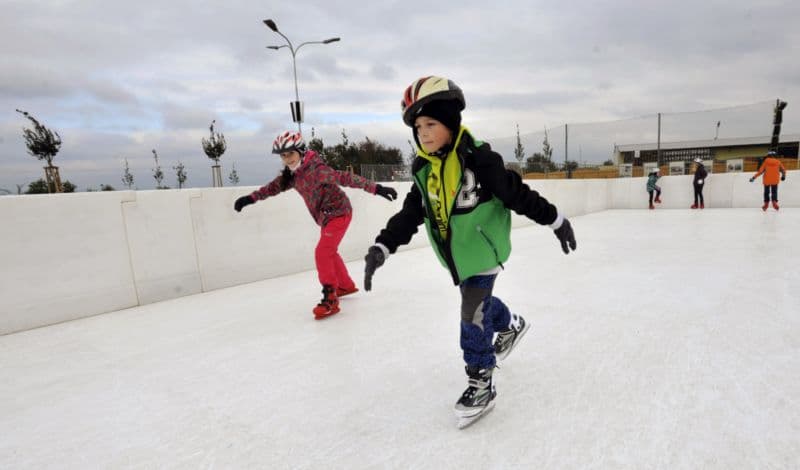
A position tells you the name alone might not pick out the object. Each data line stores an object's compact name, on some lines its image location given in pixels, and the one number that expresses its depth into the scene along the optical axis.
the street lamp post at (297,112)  14.65
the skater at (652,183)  13.04
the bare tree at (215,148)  18.89
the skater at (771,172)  9.71
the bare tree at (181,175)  24.81
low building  15.70
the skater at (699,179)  12.05
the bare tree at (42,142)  12.71
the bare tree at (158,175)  23.75
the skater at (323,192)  3.61
